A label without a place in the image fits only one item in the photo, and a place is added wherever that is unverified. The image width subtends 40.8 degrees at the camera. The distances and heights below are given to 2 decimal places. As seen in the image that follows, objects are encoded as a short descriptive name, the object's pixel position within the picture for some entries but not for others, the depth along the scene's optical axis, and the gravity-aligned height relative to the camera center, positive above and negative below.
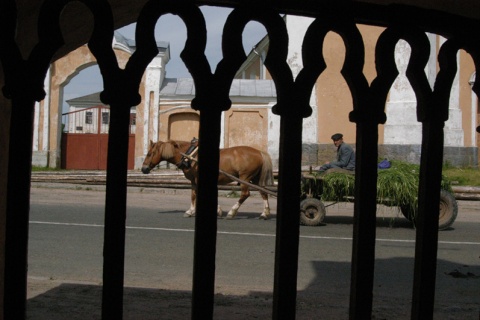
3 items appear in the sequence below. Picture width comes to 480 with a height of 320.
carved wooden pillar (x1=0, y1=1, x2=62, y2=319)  1.28 +0.02
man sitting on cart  10.83 +0.05
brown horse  12.00 -0.06
